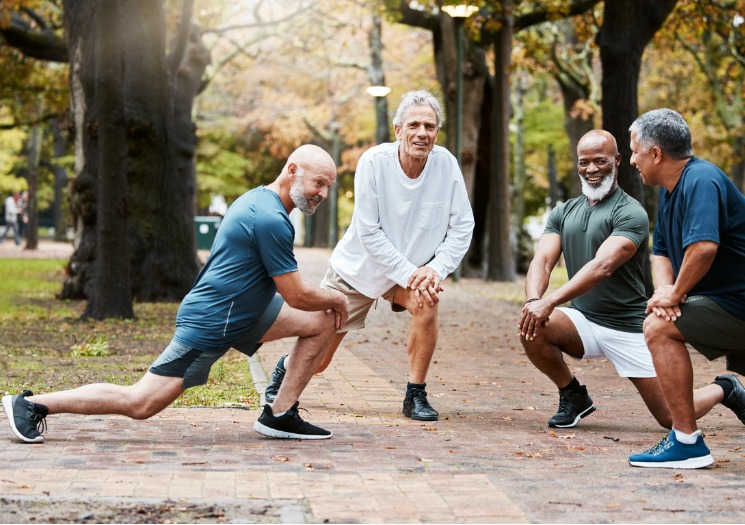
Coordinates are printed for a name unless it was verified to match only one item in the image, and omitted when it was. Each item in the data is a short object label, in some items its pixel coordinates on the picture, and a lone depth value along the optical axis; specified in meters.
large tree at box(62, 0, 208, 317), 17.03
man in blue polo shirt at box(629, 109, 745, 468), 5.95
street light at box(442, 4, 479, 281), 25.84
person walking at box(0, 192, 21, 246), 48.09
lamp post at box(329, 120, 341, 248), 49.81
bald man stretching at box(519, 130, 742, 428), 7.13
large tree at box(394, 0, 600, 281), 26.16
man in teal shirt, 6.38
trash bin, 41.72
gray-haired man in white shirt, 7.61
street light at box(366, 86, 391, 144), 35.72
